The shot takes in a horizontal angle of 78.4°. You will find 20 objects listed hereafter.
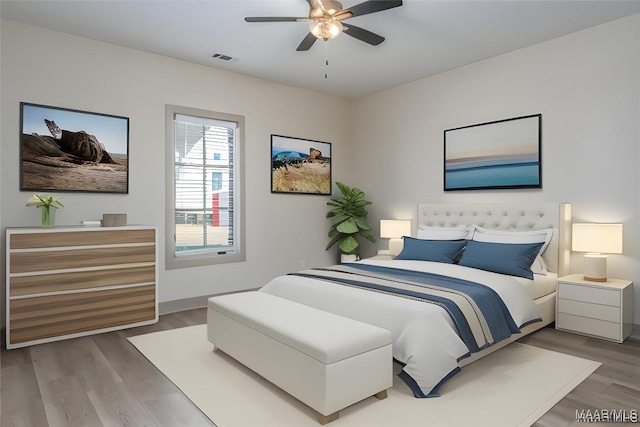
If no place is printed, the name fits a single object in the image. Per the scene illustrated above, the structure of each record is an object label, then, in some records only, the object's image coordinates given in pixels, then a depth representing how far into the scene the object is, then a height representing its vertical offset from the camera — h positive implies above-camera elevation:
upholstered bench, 2.07 -0.84
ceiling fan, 2.81 +1.44
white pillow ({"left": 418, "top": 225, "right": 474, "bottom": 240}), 4.38 -0.26
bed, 2.42 -0.60
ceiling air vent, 4.40 +1.72
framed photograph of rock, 3.61 +0.55
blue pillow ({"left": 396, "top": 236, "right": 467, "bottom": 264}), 4.06 -0.43
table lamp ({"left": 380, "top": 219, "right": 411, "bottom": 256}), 5.09 -0.29
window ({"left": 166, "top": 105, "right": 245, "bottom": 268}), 4.52 +0.25
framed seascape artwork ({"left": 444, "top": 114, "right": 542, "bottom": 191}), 4.18 +0.64
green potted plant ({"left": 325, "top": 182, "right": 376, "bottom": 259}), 5.68 -0.16
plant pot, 5.57 -0.69
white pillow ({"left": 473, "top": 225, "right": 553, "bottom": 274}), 3.79 -0.27
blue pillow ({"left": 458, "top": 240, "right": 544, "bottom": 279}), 3.54 -0.44
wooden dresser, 3.22 -0.66
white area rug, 2.13 -1.13
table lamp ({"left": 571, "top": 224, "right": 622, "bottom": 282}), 3.40 -0.29
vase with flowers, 3.45 +0.01
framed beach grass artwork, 5.36 +0.62
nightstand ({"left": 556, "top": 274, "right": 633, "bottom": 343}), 3.29 -0.84
